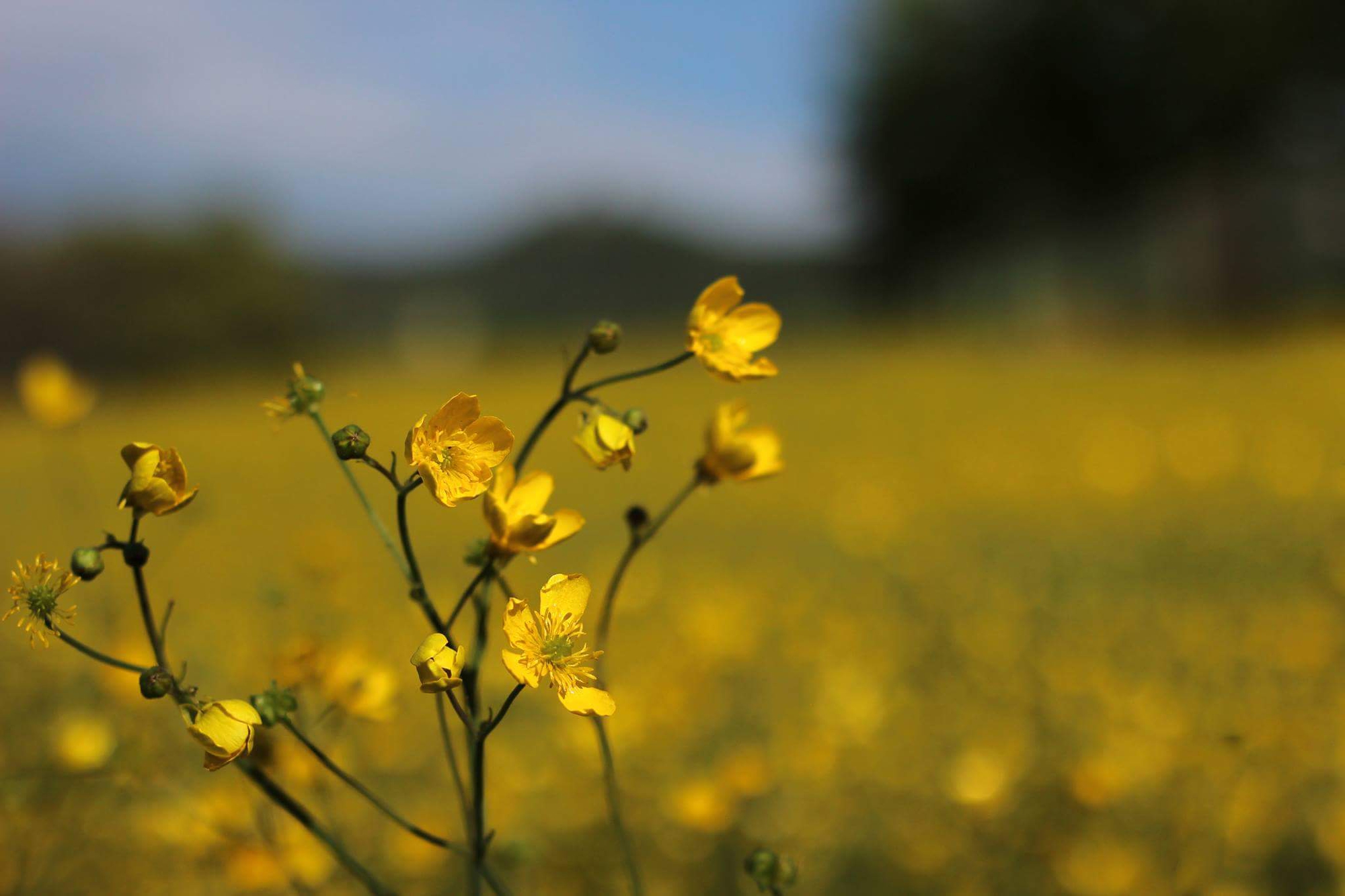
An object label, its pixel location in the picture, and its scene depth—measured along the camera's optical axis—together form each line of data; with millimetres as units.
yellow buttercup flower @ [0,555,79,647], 671
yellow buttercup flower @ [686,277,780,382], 698
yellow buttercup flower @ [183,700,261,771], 663
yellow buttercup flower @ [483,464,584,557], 680
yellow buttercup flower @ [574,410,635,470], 692
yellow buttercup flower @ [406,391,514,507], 662
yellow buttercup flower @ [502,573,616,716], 667
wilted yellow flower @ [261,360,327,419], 697
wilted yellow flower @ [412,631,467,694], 656
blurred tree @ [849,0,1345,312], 10495
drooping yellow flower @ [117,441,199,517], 671
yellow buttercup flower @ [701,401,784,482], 725
